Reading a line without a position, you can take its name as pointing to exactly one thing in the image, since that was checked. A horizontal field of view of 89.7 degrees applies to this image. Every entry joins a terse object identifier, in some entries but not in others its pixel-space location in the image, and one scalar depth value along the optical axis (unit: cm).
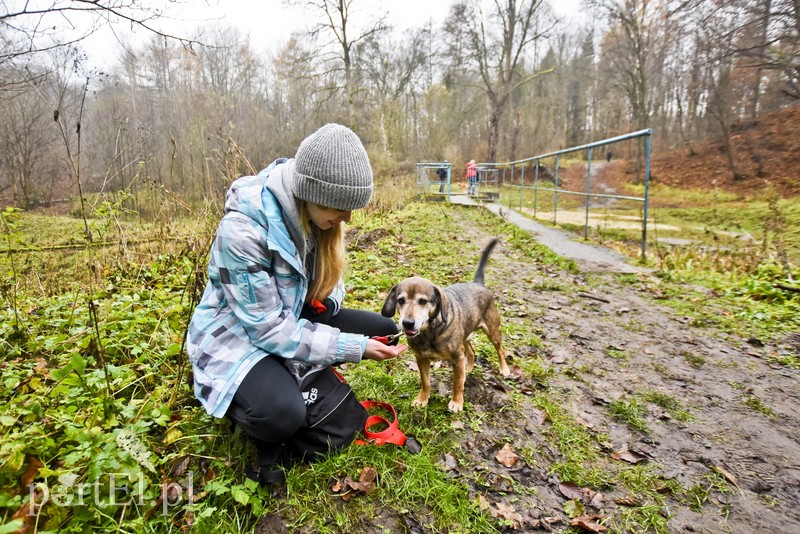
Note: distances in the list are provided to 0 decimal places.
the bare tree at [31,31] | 296
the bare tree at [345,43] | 2028
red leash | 234
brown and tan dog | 261
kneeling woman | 197
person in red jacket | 1714
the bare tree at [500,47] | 2281
